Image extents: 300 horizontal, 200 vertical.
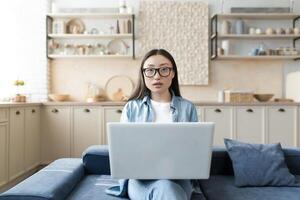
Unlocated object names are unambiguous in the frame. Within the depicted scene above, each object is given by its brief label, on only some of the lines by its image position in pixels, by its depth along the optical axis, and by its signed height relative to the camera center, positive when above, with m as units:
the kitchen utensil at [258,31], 4.82 +0.87
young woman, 1.90 -0.01
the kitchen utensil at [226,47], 4.85 +0.67
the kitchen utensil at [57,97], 4.71 +0.01
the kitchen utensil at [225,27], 4.84 +0.93
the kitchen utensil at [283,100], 4.68 -0.03
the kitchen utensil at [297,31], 4.78 +0.86
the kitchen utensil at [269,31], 4.81 +0.87
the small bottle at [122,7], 4.82 +1.19
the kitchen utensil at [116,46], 4.97 +0.70
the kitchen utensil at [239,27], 4.84 +0.93
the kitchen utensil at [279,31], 4.81 +0.87
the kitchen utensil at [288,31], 4.81 +0.87
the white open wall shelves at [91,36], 4.80 +0.81
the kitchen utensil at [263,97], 4.68 +0.01
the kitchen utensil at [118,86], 5.00 +0.16
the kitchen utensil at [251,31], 4.84 +0.88
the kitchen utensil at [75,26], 4.86 +0.96
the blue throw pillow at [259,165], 2.08 -0.39
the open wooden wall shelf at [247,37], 4.78 +0.80
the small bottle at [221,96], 4.75 +0.02
